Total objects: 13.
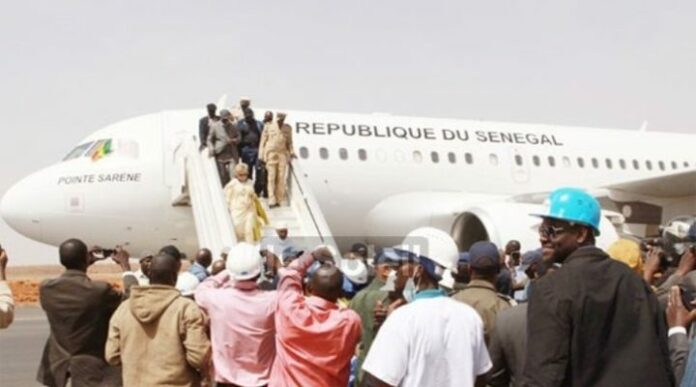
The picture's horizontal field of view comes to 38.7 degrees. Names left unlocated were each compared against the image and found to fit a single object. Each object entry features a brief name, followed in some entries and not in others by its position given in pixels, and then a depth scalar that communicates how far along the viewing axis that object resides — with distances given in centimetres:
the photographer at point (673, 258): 476
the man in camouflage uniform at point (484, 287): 511
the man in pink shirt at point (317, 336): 481
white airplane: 1614
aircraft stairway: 1302
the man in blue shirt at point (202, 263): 868
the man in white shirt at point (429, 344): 386
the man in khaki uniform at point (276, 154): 1427
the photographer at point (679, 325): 401
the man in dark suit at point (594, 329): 349
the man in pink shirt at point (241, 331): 554
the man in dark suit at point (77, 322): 597
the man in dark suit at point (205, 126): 1446
